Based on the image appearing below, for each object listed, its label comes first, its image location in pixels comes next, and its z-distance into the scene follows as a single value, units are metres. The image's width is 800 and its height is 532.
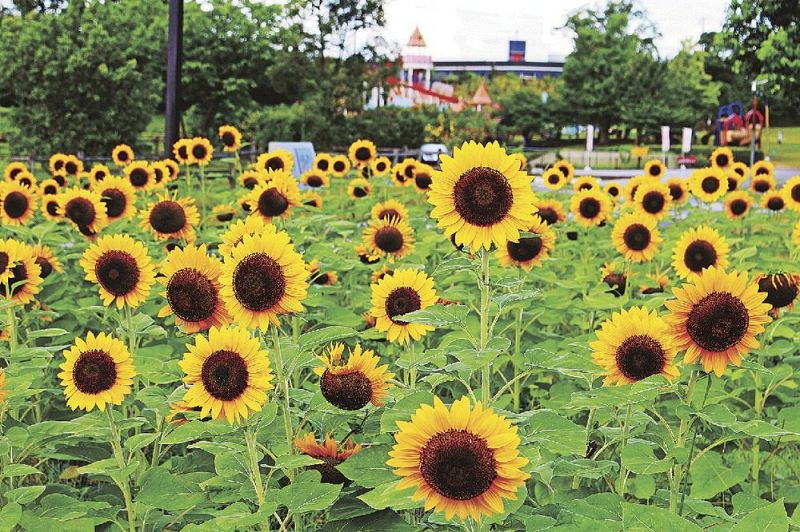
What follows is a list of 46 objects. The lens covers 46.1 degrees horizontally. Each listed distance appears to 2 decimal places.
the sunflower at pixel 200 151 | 7.21
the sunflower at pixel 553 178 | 7.05
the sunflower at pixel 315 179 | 7.15
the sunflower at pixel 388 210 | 4.94
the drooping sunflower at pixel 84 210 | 4.63
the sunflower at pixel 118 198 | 5.09
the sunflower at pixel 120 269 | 2.94
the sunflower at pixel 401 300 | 2.77
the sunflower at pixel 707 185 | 6.44
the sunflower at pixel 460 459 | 1.66
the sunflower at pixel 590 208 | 5.56
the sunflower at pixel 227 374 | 2.03
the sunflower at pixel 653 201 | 5.36
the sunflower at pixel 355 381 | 2.22
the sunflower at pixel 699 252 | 3.73
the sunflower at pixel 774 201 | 6.38
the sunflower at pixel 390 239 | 4.30
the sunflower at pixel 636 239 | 4.55
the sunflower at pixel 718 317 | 2.09
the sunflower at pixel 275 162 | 6.22
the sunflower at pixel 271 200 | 4.46
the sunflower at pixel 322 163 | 7.45
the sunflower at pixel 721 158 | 7.38
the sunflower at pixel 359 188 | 6.92
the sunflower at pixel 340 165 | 7.58
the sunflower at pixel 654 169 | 7.11
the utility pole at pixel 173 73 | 8.55
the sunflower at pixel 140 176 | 6.20
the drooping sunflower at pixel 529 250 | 3.55
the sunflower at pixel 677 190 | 6.27
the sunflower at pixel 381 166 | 7.89
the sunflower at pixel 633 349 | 2.30
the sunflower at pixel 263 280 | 2.14
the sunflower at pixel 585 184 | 6.06
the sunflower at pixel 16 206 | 5.26
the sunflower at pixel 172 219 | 4.27
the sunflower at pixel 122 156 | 8.38
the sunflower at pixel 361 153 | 7.57
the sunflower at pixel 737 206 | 6.27
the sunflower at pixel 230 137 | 7.69
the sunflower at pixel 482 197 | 2.18
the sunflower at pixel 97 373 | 2.57
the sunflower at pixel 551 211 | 4.67
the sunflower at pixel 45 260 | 4.12
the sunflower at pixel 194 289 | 2.34
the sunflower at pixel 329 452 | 2.20
